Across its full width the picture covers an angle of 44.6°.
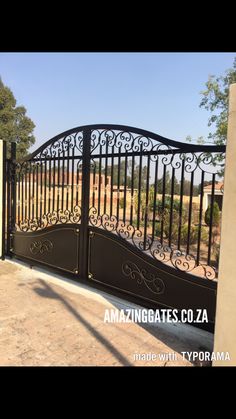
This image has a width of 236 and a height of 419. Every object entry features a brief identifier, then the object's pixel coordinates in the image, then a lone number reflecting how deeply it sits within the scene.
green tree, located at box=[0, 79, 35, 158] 23.42
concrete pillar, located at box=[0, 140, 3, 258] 5.65
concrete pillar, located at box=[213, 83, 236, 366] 2.11
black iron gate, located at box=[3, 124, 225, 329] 3.21
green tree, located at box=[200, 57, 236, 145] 9.04
